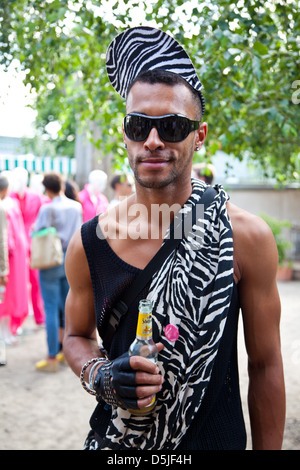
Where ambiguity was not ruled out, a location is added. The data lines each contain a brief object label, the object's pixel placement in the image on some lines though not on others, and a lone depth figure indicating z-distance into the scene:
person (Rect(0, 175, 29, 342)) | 6.59
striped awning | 12.02
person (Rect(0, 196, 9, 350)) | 5.89
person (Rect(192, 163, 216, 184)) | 5.84
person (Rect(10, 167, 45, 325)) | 7.41
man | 1.58
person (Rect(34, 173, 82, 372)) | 5.58
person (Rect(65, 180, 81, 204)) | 6.22
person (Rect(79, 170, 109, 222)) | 7.31
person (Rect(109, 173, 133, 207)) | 7.21
